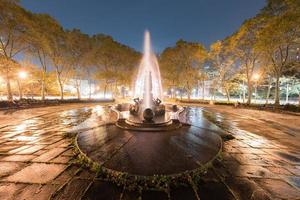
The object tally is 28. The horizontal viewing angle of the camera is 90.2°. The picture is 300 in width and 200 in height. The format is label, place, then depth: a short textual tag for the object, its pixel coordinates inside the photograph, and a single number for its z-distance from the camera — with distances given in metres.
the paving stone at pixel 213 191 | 3.48
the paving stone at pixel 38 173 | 4.09
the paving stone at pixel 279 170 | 4.71
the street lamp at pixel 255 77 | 26.84
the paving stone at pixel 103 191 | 3.46
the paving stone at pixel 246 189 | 3.53
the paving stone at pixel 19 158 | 5.25
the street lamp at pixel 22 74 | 19.59
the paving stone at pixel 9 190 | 3.42
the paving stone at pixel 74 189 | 3.47
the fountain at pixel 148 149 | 4.19
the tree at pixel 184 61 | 32.53
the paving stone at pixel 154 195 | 3.45
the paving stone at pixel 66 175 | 4.02
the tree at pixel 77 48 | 27.10
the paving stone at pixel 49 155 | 5.29
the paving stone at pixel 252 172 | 4.51
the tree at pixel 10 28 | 17.81
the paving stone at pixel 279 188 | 3.65
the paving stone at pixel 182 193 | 3.49
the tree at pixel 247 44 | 22.27
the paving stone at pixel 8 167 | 4.46
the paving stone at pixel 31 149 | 5.88
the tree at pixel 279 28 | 17.06
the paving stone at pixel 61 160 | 5.11
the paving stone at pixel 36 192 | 3.42
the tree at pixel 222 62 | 29.28
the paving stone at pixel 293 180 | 4.13
